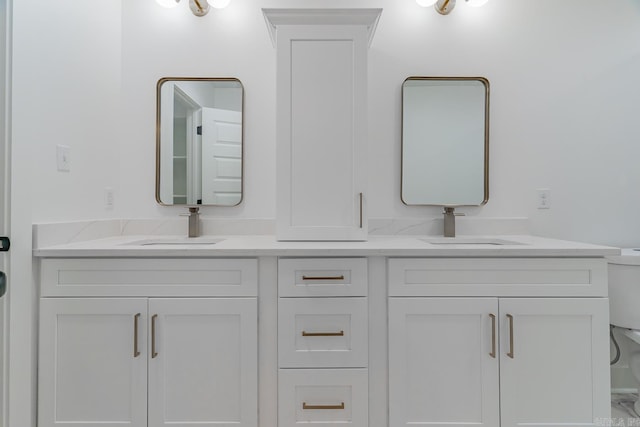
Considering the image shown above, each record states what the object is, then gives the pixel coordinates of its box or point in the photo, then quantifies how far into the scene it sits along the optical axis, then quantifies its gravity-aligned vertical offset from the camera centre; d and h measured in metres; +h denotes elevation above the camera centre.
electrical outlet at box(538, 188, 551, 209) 1.92 +0.12
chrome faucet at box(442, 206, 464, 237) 1.84 -0.02
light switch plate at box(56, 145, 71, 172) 1.50 +0.27
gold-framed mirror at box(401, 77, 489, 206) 1.91 +0.43
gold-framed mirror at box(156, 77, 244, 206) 1.92 +0.44
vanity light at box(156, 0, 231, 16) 1.88 +1.20
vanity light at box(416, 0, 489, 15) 1.88 +1.20
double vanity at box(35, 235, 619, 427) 1.34 -0.48
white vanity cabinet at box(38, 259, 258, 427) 1.34 -0.52
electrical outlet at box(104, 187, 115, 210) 1.83 +0.10
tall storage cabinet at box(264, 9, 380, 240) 1.58 +0.43
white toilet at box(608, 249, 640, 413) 1.58 -0.37
